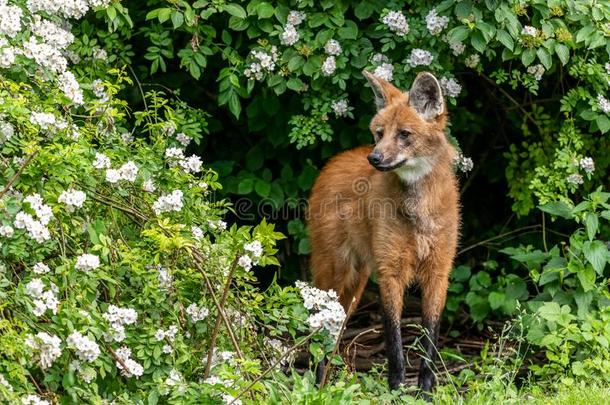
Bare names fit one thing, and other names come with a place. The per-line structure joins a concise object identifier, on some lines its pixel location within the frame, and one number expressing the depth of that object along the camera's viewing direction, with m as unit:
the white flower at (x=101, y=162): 8.58
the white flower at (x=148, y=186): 9.12
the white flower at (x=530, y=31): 10.47
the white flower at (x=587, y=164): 11.42
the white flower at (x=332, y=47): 10.81
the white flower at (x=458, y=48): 10.73
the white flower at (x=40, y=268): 7.87
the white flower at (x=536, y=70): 11.12
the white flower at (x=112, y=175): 8.47
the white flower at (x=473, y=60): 11.07
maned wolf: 10.35
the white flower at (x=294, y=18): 10.87
